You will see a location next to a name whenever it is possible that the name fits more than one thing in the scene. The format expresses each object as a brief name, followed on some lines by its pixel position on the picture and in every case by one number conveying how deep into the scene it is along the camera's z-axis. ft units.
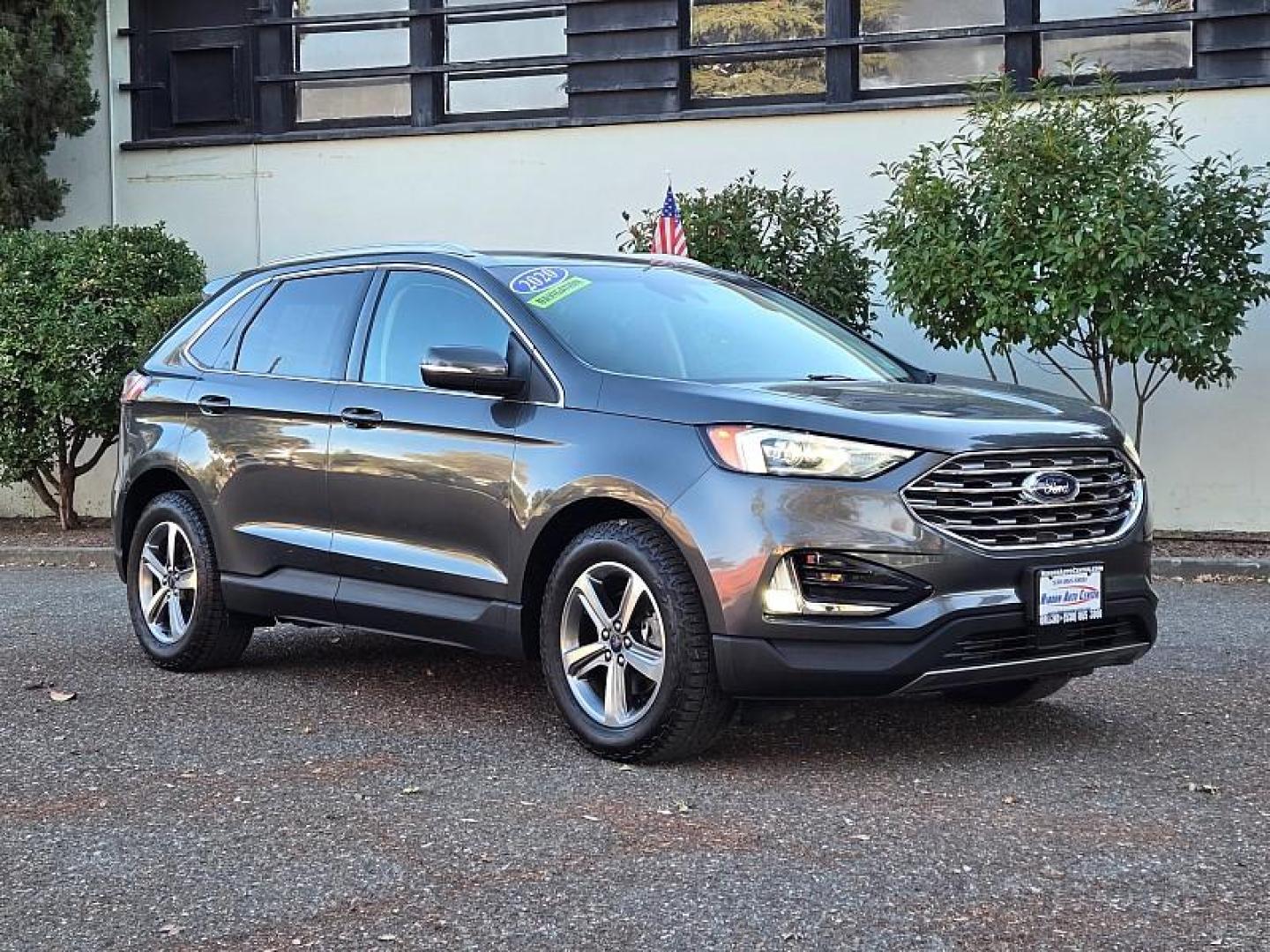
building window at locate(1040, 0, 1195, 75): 45.03
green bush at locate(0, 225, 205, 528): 44.68
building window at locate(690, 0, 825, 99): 48.37
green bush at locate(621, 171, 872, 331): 41.91
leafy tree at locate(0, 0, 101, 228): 49.21
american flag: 41.50
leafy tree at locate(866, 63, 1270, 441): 37.81
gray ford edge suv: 17.40
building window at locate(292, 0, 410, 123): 52.39
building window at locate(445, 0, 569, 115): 50.65
